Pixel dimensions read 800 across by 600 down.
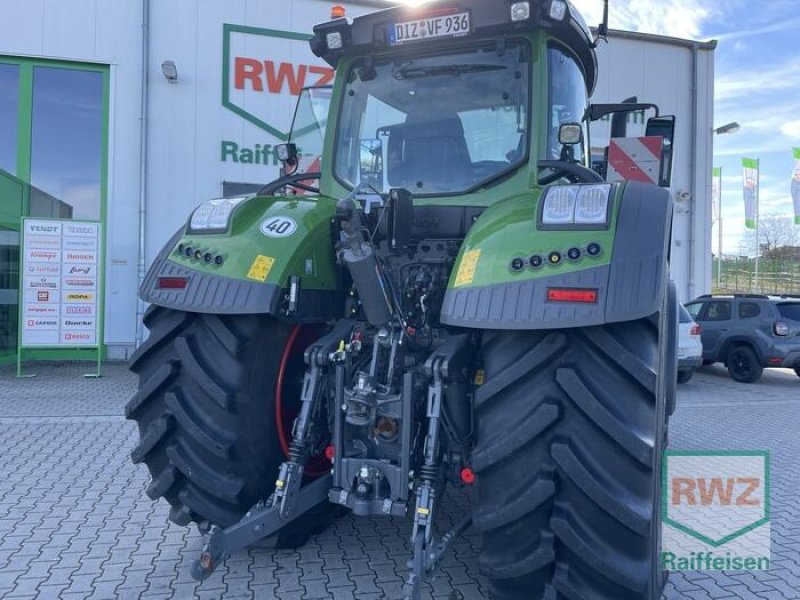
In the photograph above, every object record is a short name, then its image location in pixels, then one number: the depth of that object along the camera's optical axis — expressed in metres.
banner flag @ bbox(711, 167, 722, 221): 31.46
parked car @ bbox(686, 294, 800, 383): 11.57
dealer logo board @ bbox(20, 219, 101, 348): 9.77
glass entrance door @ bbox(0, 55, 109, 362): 11.13
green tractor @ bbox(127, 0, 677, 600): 2.44
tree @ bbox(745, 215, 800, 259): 32.25
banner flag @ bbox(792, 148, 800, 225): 27.23
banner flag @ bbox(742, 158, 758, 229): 29.22
